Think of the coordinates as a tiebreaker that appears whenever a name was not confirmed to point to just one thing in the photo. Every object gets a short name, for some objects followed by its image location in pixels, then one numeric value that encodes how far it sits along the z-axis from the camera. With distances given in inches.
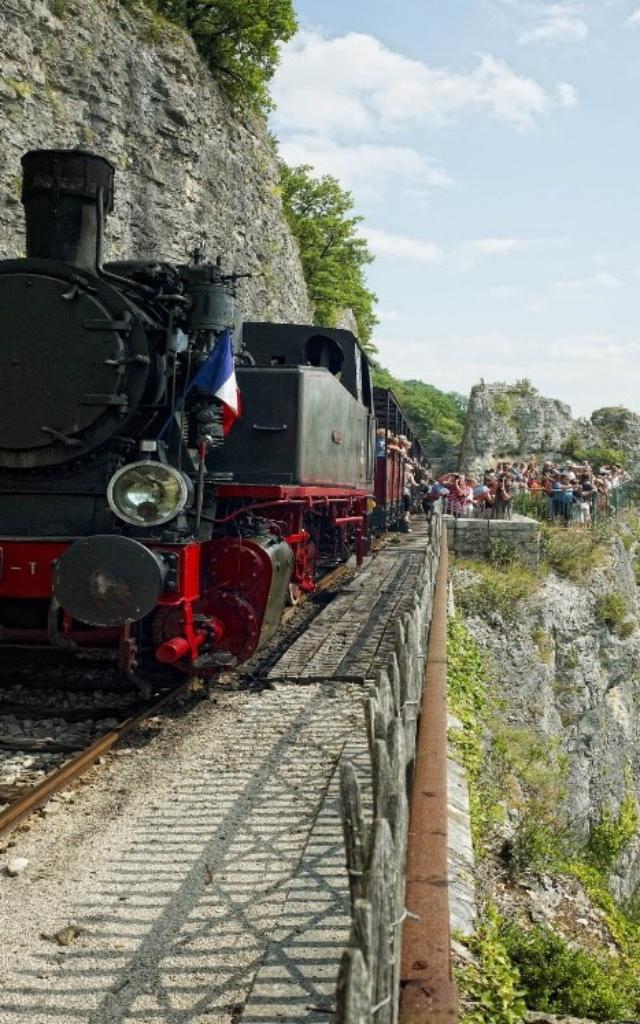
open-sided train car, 657.6
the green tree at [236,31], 880.3
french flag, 234.7
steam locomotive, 219.9
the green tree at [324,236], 1449.3
